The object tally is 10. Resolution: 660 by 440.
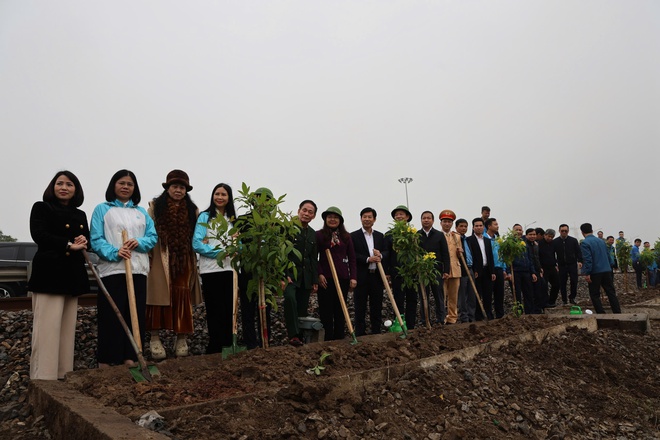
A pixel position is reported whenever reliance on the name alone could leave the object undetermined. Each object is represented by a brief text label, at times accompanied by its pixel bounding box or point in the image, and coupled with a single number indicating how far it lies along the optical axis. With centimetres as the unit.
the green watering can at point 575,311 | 797
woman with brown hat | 475
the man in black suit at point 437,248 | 762
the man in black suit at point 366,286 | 662
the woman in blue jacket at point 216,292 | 487
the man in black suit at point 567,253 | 1136
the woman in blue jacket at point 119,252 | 420
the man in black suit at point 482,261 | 844
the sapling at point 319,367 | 393
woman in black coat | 385
